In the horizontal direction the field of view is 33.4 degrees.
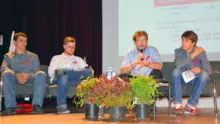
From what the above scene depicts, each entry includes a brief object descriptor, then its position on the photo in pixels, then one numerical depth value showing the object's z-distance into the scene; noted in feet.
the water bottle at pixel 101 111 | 11.43
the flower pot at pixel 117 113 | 10.40
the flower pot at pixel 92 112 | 10.72
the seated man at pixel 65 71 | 14.46
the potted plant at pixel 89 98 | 10.58
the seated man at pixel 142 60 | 13.17
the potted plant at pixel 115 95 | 10.22
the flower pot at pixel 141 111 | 10.68
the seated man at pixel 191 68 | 13.21
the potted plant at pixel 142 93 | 10.45
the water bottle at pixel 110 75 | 10.59
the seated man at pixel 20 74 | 13.79
